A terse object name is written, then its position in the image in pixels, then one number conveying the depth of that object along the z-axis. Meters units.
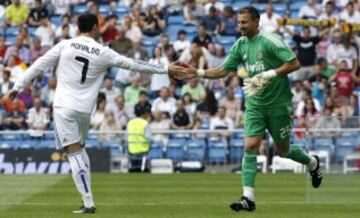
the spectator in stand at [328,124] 26.25
